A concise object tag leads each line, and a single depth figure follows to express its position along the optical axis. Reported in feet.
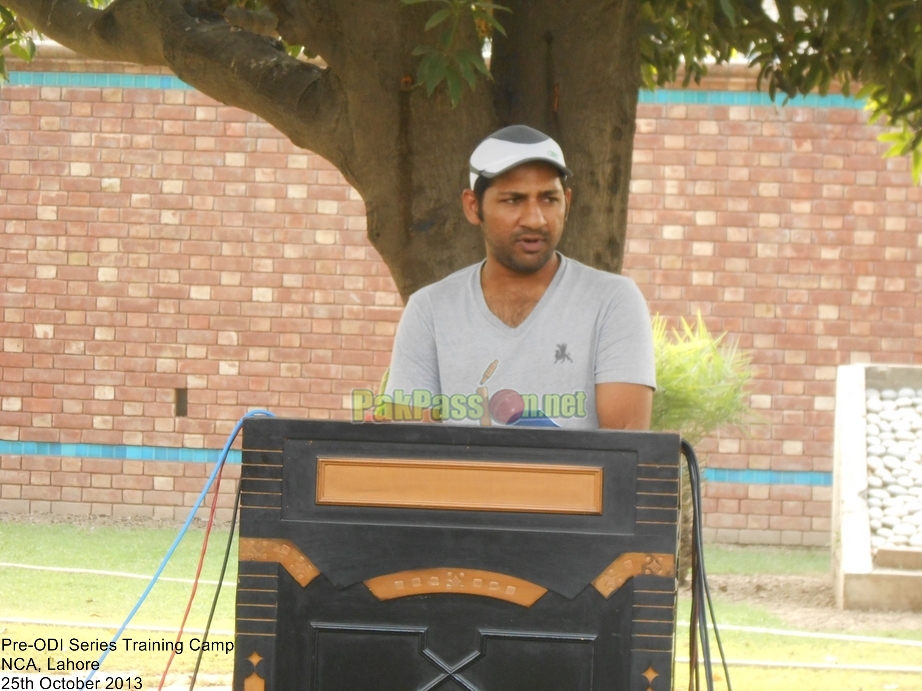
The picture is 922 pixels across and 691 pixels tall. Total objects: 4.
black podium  13.01
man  16.99
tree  24.99
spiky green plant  47.29
